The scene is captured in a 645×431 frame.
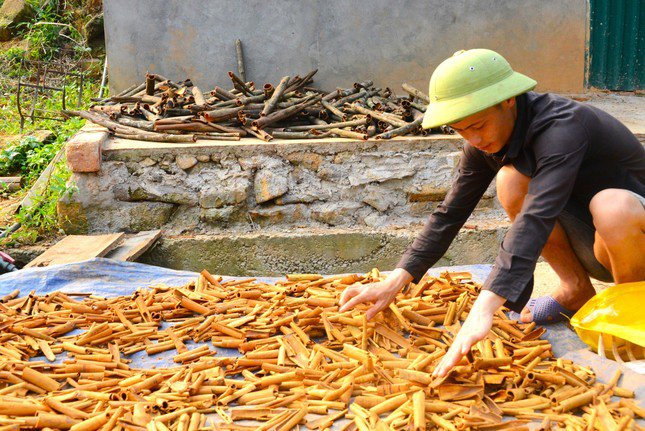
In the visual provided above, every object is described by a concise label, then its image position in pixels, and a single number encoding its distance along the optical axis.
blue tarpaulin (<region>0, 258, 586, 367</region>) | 3.72
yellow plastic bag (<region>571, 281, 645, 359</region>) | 2.71
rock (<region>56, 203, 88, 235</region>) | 4.91
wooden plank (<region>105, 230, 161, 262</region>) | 4.40
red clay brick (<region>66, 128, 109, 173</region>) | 4.83
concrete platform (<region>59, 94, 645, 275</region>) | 4.97
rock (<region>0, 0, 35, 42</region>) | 10.15
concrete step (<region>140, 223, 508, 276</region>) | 4.96
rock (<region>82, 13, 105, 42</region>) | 9.74
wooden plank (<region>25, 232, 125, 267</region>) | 4.23
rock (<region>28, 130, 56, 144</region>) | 7.19
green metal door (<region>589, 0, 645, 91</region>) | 6.63
